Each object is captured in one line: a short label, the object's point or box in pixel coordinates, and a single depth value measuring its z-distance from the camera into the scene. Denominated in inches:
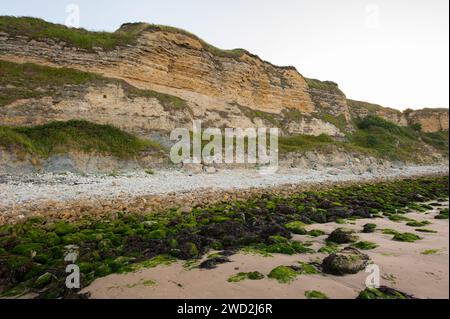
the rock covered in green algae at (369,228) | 343.9
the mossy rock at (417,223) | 374.9
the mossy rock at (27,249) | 261.0
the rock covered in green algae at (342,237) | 298.8
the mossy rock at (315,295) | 173.9
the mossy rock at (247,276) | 200.9
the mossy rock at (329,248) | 263.1
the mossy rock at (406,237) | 300.7
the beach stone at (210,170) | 935.3
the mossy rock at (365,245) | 272.5
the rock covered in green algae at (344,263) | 207.2
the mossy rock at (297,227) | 335.0
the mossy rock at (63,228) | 314.3
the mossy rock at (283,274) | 199.3
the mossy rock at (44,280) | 208.5
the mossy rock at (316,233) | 326.7
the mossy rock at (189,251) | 249.8
